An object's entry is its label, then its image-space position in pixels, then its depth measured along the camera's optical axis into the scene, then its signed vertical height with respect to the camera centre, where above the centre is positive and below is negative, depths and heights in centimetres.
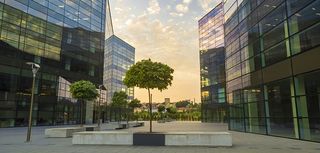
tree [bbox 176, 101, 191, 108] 14051 -254
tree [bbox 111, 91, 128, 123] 3986 +58
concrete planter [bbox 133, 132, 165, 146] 1154 -237
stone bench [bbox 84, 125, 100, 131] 1950 -291
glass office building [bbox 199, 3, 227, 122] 4428 +847
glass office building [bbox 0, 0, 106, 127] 2800 +851
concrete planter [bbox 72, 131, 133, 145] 1193 -238
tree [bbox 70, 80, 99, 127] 1921 +112
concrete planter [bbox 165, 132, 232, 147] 1120 -231
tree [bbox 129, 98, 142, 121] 4039 -67
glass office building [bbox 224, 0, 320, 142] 1339 +295
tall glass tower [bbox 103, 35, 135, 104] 6086 +1233
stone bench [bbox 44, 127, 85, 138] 1603 -273
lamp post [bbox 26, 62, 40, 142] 1499 +275
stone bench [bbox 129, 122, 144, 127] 3188 -416
